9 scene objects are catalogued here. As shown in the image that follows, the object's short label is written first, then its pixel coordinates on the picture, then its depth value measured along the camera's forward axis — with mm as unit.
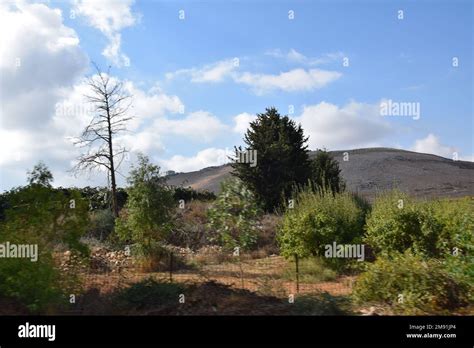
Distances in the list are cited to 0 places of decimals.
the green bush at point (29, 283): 8719
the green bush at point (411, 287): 8734
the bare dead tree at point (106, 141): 20031
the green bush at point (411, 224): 13742
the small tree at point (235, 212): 12547
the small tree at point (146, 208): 15898
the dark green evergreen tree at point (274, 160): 29988
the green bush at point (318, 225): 15445
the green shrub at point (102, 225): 21123
